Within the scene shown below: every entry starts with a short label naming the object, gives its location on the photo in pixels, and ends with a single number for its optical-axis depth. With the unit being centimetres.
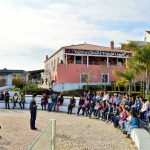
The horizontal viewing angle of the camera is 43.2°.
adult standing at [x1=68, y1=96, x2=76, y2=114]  1388
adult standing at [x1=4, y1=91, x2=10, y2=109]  1525
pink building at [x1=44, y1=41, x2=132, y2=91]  2481
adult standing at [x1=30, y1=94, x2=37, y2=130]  939
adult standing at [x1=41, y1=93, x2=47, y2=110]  1486
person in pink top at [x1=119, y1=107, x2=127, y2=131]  908
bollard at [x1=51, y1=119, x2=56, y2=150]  356
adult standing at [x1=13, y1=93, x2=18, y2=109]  1560
